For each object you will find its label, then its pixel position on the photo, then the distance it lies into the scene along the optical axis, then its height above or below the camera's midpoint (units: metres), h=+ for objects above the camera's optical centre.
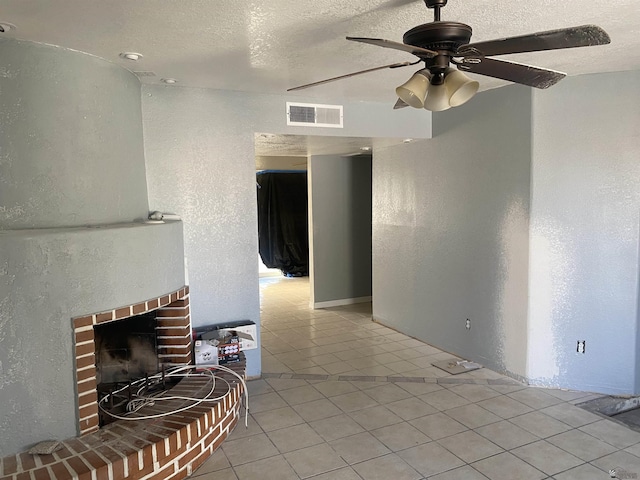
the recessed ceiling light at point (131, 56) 2.68 +0.91
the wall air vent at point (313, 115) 3.84 +0.78
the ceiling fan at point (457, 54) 1.57 +0.55
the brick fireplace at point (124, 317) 2.38 -0.77
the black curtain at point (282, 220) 9.52 -0.23
